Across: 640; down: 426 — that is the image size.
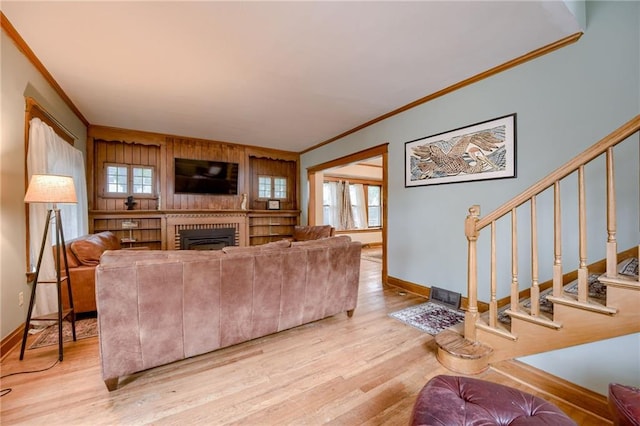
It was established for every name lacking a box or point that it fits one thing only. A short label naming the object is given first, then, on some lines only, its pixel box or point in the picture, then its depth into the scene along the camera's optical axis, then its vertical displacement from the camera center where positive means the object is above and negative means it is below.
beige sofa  1.65 -0.64
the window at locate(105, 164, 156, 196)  4.82 +0.66
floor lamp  1.96 +0.14
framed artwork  2.68 +0.69
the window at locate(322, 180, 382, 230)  7.84 +0.25
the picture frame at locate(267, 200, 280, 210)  6.36 +0.22
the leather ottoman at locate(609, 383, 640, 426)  0.88 -0.69
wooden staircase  1.40 -0.57
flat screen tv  5.23 +0.78
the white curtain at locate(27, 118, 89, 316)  2.43 +0.09
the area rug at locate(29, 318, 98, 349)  2.29 -1.14
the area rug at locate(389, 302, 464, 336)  2.61 -1.14
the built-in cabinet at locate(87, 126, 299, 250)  4.69 +0.33
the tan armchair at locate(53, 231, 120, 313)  2.67 -0.59
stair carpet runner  1.64 -0.54
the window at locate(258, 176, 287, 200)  6.36 +0.67
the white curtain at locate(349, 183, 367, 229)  8.14 +0.23
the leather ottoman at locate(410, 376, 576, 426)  1.01 -0.81
